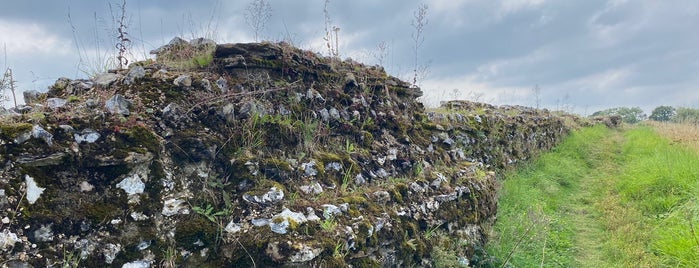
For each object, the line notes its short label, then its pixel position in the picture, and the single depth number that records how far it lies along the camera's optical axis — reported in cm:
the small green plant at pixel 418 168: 553
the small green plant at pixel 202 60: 459
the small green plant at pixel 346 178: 430
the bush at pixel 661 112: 6166
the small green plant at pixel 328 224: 347
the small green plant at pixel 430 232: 460
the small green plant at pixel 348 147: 493
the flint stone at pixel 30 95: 375
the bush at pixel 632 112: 5714
